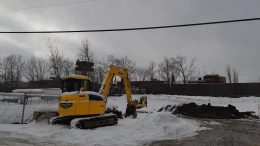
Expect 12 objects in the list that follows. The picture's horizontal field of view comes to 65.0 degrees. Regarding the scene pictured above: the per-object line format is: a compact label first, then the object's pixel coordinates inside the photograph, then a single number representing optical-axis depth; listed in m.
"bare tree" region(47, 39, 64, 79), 43.90
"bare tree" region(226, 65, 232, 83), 75.81
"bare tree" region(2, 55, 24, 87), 64.29
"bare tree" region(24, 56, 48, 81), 70.88
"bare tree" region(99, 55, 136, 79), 66.03
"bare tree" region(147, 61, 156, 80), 71.81
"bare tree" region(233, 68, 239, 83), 82.52
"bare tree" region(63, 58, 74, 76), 58.87
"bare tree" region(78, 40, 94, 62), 45.93
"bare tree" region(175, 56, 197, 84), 63.82
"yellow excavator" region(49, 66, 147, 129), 10.61
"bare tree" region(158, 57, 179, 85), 64.92
